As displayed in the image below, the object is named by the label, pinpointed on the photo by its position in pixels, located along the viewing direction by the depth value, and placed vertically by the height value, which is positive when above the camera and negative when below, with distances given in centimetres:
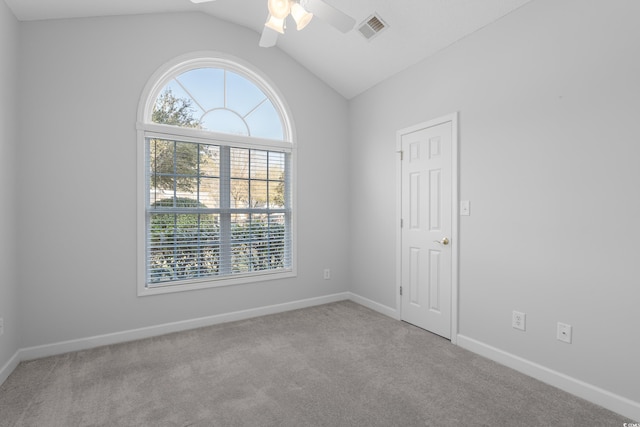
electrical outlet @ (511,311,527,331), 231 -82
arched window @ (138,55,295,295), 305 +34
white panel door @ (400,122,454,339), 289 -17
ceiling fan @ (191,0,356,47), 184 +120
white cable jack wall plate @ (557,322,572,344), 207 -81
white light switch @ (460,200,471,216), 269 +2
